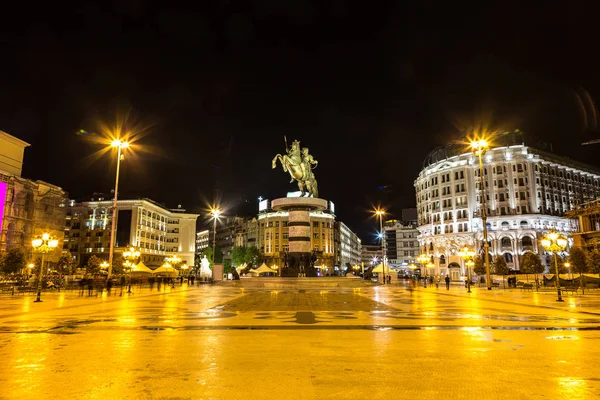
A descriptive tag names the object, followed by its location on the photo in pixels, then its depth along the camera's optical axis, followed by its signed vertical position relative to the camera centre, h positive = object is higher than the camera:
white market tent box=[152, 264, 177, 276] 55.94 -0.24
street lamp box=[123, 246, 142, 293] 45.41 +1.69
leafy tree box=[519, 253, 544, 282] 73.50 +0.63
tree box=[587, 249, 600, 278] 50.57 +0.55
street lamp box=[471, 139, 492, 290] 35.56 +5.66
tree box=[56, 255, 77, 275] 63.25 +0.71
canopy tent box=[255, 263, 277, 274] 62.01 -0.19
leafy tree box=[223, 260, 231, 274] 137.96 +0.31
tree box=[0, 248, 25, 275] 54.22 +1.03
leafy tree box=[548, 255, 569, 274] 72.31 -0.11
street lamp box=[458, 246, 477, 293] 44.69 +1.45
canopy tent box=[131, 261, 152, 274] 55.59 -0.10
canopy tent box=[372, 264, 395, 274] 61.89 -0.26
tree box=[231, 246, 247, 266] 128.39 +3.74
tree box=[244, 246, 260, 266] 129.25 +3.74
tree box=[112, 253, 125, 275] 78.04 +0.28
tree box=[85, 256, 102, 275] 70.00 +0.27
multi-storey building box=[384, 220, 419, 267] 177.12 +10.60
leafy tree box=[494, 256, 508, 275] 75.03 +0.13
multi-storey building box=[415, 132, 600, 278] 103.00 +18.77
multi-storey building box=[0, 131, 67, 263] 78.56 +13.57
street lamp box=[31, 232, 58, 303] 29.94 +1.89
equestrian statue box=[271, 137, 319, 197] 50.88 +12.53
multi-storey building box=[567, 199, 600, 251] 61.98 +6.27
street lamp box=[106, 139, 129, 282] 33.78 +10.27
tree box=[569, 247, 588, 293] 55.14 +0.87
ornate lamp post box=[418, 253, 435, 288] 64.78 +1.27
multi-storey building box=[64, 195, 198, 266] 112.62 +11.43
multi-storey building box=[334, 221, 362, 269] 166.69 +9.76
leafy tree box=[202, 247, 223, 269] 138.12 +4.60
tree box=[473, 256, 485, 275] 80.25 -0.03
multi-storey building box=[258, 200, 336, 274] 140.50 +11.45
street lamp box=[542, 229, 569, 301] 29.50 +1.80
